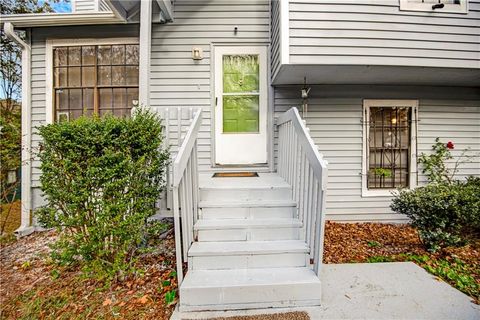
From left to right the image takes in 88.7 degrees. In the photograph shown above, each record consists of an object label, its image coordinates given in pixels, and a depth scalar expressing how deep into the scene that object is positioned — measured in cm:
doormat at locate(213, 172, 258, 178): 376
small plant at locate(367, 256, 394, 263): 281
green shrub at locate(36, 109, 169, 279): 219
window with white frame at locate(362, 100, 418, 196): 450
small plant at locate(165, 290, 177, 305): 204
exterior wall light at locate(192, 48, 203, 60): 419
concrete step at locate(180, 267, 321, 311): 194
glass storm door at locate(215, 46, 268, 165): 427
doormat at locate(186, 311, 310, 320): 186
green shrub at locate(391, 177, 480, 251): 295
